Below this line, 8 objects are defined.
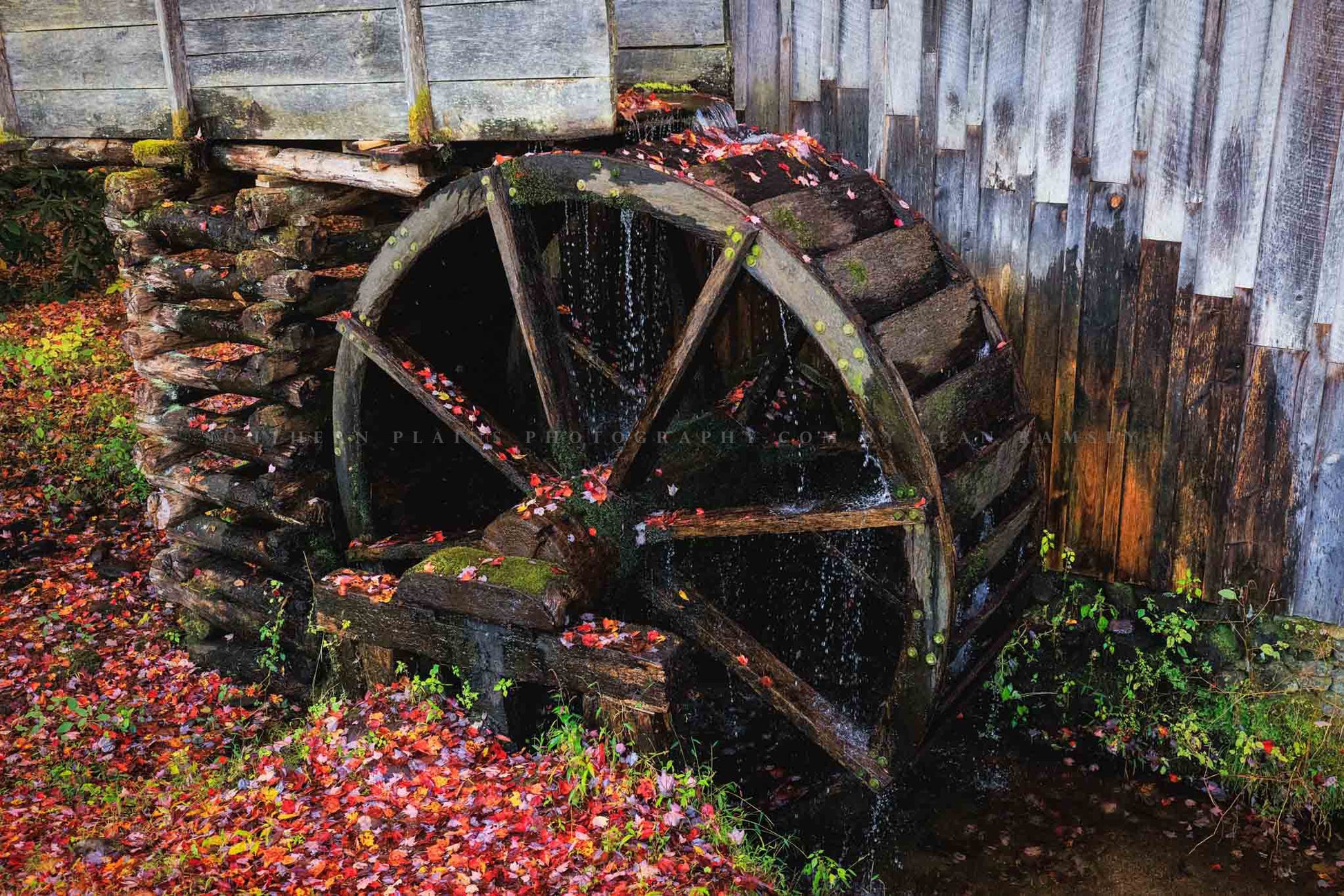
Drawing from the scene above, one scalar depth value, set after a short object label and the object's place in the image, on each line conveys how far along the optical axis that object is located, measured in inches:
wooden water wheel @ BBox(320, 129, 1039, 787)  166.9
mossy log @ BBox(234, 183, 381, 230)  212.5
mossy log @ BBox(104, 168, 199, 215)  234.4
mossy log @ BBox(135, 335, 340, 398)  222.5
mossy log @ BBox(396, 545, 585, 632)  171.6
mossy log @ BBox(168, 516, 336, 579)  231.3
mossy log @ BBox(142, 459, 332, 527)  229.8
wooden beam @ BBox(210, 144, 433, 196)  201.9
